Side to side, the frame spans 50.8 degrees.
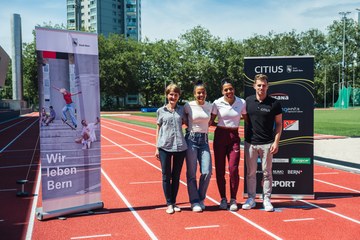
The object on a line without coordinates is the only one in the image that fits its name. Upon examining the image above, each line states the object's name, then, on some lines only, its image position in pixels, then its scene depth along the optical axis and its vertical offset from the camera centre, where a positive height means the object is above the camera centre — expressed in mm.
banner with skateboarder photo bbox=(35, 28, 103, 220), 5035 -272
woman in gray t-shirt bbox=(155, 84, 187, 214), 5379 -585
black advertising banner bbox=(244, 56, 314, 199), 6270 -285
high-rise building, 110812 +25934
